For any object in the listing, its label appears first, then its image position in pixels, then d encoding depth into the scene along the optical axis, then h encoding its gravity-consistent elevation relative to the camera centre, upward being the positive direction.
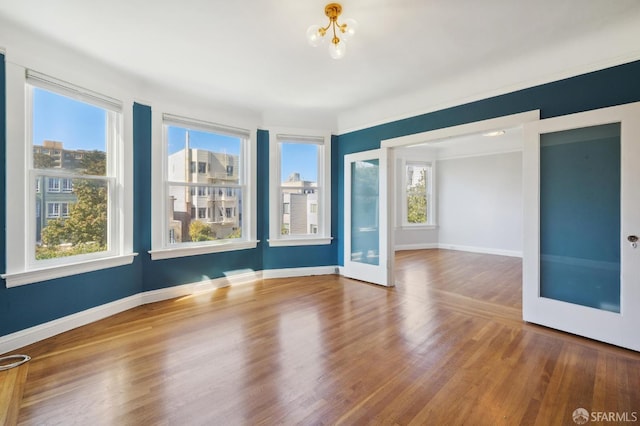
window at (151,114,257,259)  3.92 +0.32
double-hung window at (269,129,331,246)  4.88 +0.41
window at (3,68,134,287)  2.55 +0.32
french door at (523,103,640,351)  2.50 -0.12
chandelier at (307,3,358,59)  2.22 +1.42
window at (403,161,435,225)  7.97 +0.49
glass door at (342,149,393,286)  4.45 -0.11
